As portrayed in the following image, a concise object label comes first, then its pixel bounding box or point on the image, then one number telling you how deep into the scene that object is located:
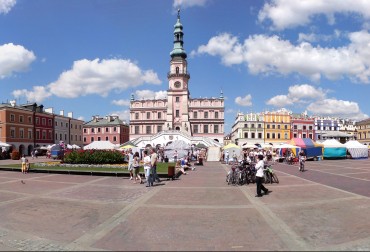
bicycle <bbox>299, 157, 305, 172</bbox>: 24.41
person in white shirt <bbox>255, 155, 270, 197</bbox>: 12.45
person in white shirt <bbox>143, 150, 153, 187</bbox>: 15.63
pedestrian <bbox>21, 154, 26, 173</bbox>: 22.70
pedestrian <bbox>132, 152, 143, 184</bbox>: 17.58
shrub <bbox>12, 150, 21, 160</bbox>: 43.97
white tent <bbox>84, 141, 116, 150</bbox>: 35.75
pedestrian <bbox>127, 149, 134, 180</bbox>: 18.97
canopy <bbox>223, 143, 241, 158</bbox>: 39.17
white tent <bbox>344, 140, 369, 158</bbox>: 44.84
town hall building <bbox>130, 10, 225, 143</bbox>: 78.62
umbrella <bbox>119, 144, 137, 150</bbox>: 43.53
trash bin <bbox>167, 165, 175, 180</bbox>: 18.67
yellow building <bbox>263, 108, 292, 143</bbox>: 87.19
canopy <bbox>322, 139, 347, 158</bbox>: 43.72
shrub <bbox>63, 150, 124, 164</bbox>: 26.89
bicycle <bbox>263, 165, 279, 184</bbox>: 16.84
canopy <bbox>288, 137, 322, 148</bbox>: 41.34
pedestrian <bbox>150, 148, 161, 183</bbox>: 16.11
